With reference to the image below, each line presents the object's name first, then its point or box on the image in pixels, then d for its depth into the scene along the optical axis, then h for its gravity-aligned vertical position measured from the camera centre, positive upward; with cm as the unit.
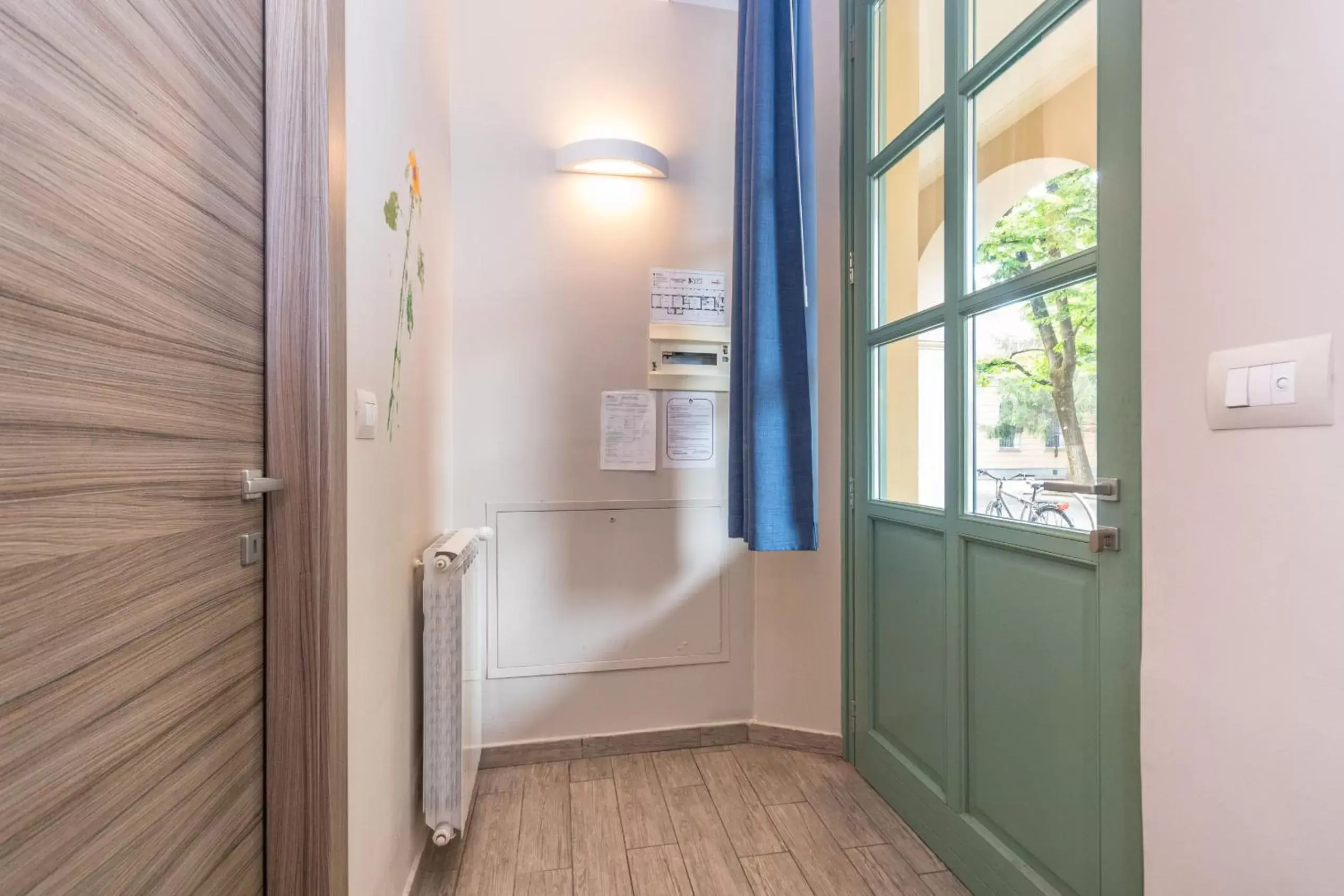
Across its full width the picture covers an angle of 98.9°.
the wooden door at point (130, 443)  52 +0
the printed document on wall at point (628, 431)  211 +5
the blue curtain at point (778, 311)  173 +40
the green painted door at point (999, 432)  106 +3
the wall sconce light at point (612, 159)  199 +101
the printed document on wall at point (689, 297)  213 +55
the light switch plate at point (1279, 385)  71 +8
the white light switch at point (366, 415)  106 +6
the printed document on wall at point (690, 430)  214 +6
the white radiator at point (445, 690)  141 -62
